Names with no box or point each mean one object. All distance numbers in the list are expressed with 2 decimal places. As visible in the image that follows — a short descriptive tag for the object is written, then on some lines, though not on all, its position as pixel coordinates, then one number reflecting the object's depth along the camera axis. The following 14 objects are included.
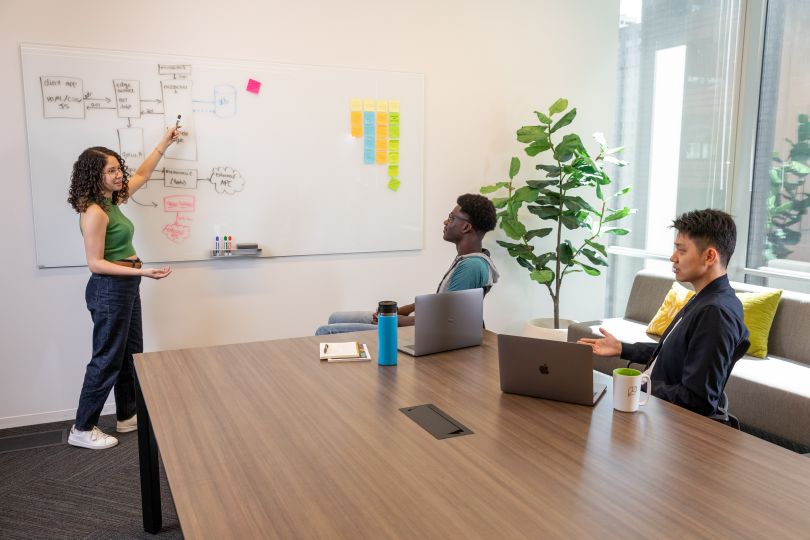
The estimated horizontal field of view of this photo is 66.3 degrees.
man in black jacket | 1.87
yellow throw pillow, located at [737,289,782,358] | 3.51
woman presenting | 3.05
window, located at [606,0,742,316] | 4.55
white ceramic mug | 1.71
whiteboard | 3.39
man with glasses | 2.84
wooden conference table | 1.17
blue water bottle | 2.12
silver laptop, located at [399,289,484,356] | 2.21
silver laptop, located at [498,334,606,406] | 1.74
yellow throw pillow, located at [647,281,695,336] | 3.85
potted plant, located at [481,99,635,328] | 4.32
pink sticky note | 3.78
